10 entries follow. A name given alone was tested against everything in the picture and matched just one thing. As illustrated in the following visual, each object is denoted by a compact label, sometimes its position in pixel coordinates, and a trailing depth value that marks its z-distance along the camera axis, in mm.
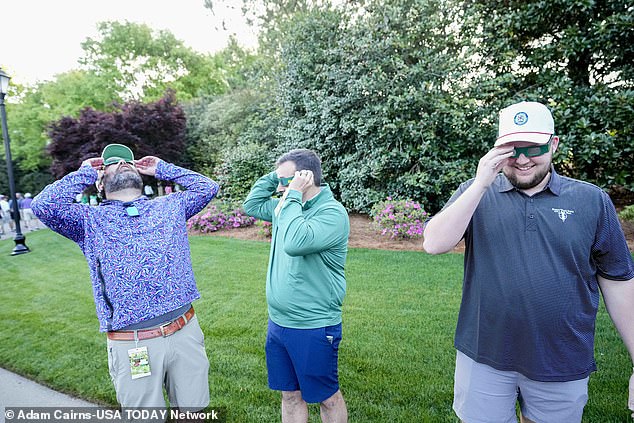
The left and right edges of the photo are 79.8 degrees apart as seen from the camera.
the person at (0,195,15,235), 15848
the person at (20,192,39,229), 16250
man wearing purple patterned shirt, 2148
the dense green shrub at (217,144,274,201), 13117
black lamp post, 9402
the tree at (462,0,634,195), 7777
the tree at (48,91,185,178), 15953
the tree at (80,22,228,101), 24547
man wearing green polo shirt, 2172
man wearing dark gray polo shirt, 1699
